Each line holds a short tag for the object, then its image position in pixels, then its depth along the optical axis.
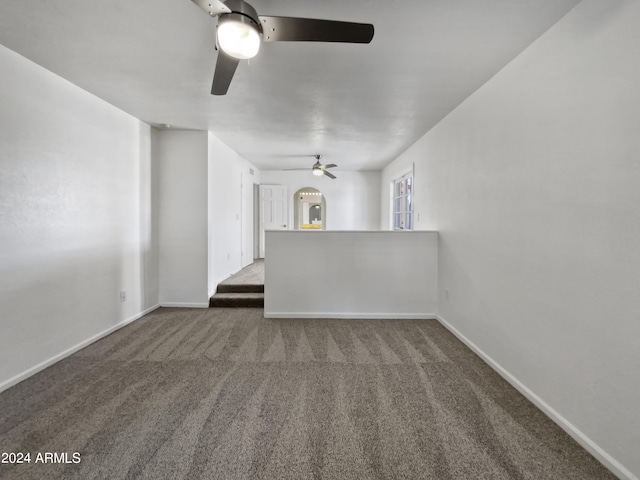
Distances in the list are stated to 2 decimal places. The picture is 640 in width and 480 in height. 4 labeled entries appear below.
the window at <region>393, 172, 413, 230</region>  5.20
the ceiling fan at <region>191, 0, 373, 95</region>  1.37
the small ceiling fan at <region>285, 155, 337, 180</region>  5.39
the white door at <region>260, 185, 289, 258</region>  7.13
